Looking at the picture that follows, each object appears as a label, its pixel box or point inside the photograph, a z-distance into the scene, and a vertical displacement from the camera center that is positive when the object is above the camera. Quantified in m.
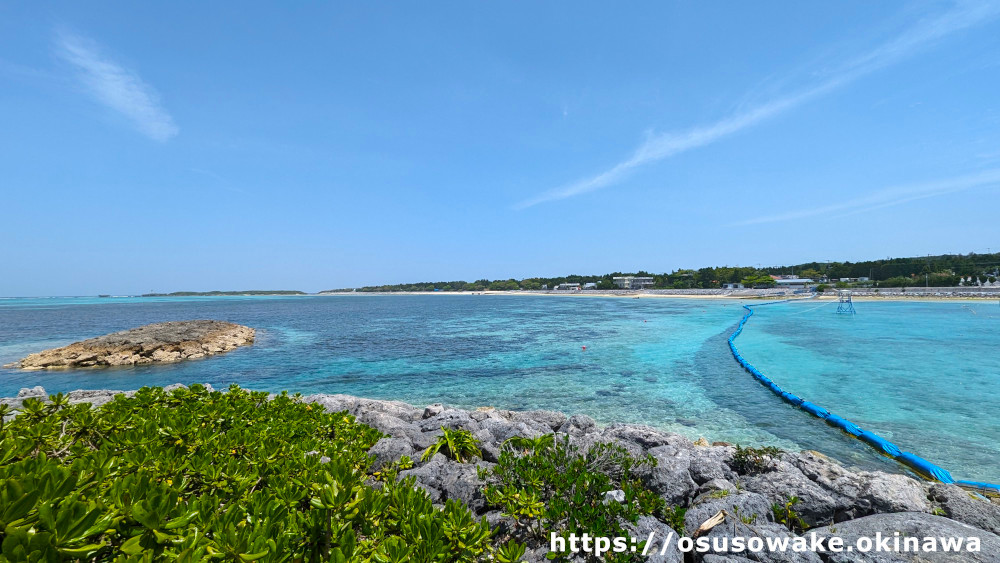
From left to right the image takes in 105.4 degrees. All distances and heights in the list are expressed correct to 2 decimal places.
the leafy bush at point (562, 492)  3.55 -2.19
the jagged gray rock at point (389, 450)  5.32 -2.38
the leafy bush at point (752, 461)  6.02 -2.90
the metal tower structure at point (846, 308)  42.92 -3.63
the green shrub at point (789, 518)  4.59 -2.89
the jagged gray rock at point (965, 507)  4.43 -2.82
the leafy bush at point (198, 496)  1.73 -1.41
